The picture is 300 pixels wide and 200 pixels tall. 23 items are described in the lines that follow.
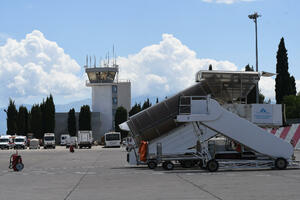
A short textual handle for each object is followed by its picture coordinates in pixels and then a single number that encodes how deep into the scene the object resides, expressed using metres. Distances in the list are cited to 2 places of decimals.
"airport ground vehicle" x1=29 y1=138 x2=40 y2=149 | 97.00
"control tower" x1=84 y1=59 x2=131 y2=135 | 130.62
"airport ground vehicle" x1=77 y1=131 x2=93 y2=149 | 93.62
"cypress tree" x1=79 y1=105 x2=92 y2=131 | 123.81
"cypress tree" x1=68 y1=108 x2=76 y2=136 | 125.25
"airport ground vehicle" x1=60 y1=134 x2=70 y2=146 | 110.36
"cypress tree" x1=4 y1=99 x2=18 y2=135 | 128.12
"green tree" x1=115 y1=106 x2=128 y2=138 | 124.81
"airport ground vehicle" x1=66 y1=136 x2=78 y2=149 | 101.09
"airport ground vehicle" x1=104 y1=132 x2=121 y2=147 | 92.69
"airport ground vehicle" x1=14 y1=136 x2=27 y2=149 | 95.38
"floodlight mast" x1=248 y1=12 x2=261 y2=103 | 56.55
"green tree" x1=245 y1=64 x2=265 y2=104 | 78.09
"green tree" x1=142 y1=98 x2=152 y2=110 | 142.88
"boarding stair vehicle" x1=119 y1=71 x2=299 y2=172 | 24.92
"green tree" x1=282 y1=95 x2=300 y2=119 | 76.19
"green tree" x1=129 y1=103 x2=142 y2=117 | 136.50
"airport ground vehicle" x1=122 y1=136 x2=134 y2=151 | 30.36
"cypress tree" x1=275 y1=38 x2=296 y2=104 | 76.12
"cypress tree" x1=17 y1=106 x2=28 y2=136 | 127.06
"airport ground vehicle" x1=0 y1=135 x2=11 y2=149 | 95.56
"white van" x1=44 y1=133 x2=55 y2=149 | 96.44
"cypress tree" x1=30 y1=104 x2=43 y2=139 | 123.00
